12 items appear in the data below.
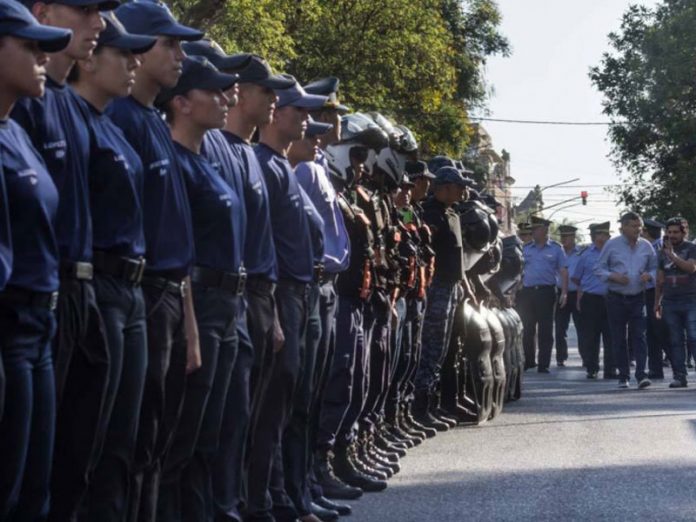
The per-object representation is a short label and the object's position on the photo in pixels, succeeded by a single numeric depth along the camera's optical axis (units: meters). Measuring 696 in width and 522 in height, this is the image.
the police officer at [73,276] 5.46
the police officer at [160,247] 6.28
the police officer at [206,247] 6.90
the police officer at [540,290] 24.66
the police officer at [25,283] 5.01
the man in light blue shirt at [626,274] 21.03
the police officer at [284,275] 8.09
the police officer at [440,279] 13.96
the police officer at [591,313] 23.38
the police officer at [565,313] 26.41
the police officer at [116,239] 5.80
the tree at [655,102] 62.34
